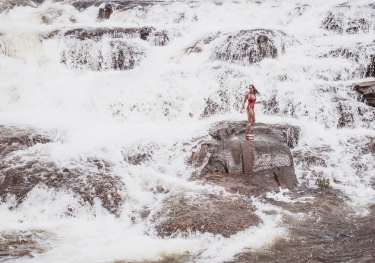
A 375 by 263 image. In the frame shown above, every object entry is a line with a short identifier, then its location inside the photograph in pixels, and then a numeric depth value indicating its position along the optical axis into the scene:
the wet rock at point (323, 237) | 7.28
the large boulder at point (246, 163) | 10.50
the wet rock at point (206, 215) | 8.45
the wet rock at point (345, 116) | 13.57
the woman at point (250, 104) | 11.55
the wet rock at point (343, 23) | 18.45
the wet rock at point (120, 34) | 17.17
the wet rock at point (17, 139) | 10.95
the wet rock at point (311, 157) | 11.72
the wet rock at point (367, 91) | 13.88
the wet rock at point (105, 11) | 21.92
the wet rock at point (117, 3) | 22.27
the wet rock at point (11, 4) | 21.16
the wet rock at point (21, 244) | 7.43
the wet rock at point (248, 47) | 16.20
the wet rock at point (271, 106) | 14.16
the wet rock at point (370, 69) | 15.39
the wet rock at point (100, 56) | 16.41
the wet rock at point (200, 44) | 17.00
